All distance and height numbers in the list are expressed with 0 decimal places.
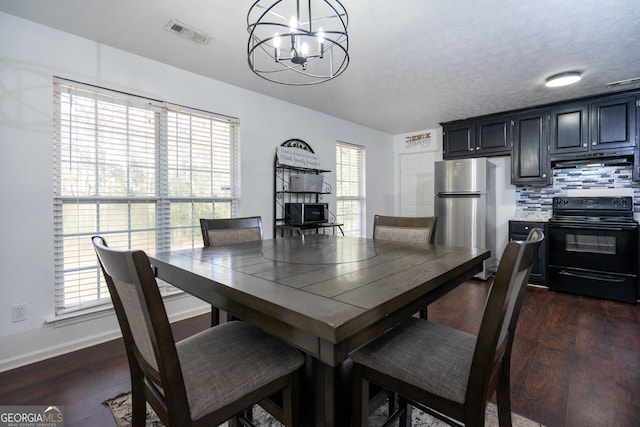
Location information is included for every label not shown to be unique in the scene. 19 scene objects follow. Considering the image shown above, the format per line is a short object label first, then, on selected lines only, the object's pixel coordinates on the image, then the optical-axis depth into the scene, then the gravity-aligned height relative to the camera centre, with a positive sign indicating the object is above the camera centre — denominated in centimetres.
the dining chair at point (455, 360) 87 -52
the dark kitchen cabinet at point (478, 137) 415 +110
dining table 78 -26
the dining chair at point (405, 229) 214 -13
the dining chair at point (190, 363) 81 -52
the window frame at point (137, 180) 226 +27
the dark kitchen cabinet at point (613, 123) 334 +104
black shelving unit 361 +24
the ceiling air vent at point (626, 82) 302 +135
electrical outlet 206 -71
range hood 348 +63
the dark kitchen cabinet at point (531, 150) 386 +83
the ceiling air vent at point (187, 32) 215 +136
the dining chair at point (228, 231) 206 -15
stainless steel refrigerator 407 +11
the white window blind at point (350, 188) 466 +39
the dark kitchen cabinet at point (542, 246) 374 -39
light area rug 149 -107
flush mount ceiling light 289 +133
